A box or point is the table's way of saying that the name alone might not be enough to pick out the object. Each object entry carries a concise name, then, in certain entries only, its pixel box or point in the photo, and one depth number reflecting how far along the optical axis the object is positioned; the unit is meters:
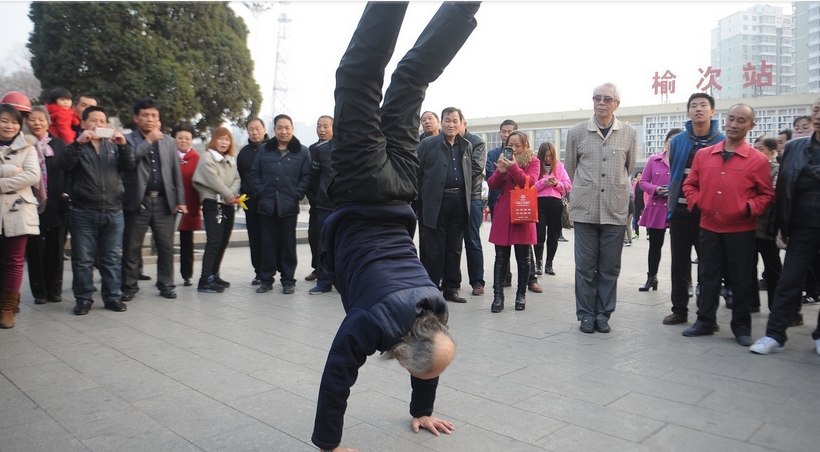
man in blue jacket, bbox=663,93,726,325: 5.58
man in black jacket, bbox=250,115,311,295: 7.33
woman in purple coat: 6.89
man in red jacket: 4.85
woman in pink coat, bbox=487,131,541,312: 6.20
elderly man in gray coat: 5.29
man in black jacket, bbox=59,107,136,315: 6.01
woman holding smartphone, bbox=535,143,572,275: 8.06
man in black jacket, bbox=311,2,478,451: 2.59
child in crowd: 7.38
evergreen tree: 13.01
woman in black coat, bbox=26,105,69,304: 6.33
